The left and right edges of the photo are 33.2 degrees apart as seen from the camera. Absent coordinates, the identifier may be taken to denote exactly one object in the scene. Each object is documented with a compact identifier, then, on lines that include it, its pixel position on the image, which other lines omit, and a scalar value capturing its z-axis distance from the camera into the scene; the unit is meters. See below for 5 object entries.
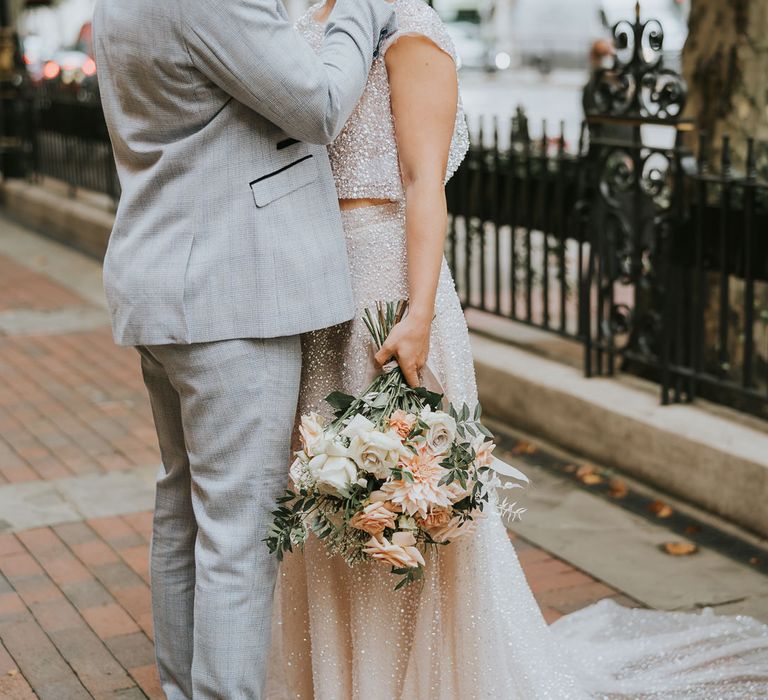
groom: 2.40
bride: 2.69
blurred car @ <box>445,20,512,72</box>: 36.31
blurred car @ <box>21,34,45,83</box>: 31.23
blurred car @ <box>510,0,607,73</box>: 38.28
